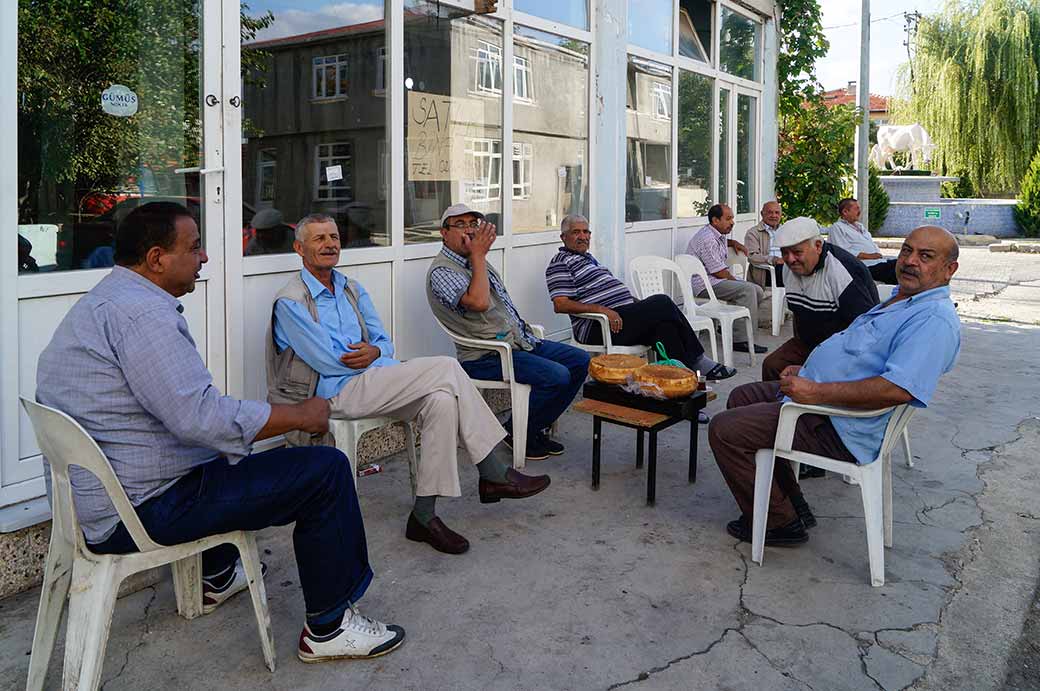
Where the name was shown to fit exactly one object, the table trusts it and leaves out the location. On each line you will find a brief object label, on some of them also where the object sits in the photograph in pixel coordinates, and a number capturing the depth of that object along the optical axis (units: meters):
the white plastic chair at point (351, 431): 3.62
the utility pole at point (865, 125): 13.12
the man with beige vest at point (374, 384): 3.54
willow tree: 23.33
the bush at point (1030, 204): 22.55
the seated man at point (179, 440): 2.31
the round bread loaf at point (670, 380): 4.04
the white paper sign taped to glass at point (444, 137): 5.14
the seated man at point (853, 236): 8.84
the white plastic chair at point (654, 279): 7.04
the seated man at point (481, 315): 4.57
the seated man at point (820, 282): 4.39
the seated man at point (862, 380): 3.16
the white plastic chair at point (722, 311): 6.98
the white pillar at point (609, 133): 6.76
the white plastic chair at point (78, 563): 2.27
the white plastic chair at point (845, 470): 3.29
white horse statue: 24.19
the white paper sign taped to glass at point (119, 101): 3.42
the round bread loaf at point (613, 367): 4.18
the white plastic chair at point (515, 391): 4.57
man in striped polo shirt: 5.68
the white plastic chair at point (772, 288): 8.66
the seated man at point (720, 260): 7.83
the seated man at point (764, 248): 8.86
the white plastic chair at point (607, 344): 5.62
